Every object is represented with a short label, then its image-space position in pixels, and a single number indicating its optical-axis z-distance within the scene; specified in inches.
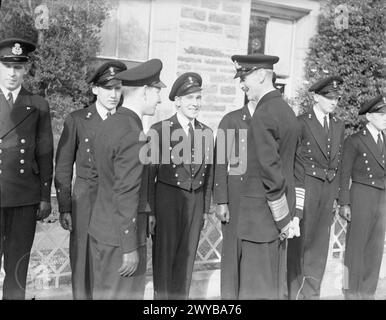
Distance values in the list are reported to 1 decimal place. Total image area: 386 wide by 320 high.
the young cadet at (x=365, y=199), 188.9
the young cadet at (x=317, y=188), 184.5
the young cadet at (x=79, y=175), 157.9
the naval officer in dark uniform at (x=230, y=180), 169.8
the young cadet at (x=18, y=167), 146.4
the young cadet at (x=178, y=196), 164.6
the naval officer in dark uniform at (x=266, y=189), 138.1
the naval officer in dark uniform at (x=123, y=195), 119.3
